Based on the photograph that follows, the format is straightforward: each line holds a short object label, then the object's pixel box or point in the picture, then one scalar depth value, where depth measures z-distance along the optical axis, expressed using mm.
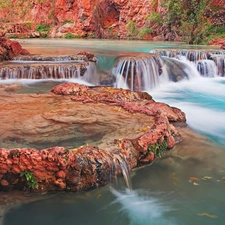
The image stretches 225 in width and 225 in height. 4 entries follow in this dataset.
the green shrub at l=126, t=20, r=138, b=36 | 31672
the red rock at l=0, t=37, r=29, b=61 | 11236
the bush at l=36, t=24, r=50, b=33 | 43562
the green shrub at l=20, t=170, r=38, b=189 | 3562
